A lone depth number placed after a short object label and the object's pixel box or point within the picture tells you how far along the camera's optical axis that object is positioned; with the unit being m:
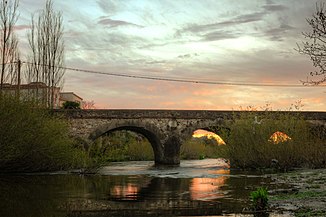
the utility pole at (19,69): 29.53
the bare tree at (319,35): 11.30
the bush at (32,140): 19.41
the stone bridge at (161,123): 34.06
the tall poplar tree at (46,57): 36.53
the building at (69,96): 74.38
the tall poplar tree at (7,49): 29.26
